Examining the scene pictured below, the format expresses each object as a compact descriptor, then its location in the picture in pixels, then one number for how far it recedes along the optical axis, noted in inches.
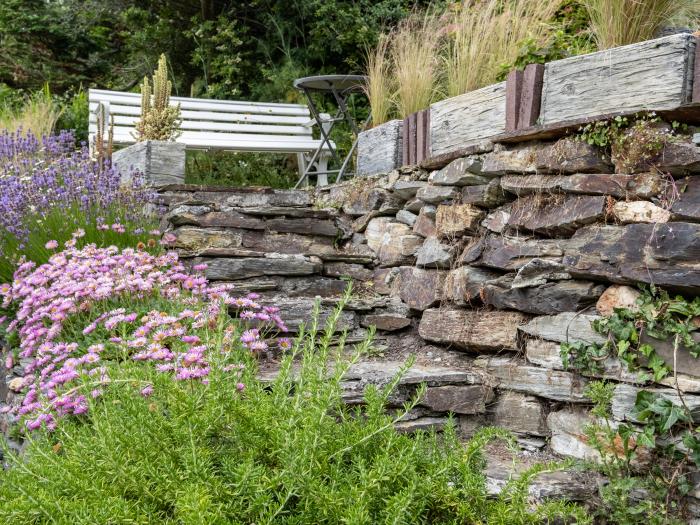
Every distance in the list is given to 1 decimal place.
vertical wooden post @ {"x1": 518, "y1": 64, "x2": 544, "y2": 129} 120.3
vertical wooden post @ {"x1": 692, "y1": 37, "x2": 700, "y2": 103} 96.0
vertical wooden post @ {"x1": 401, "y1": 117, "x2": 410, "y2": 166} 164.9
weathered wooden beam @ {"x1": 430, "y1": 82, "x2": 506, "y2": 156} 132.5
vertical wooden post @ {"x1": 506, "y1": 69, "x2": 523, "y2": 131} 123.7
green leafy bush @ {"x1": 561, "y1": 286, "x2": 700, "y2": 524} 91.4
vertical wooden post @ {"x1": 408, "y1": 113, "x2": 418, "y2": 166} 161.6
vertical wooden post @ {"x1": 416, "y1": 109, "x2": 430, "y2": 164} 155.7
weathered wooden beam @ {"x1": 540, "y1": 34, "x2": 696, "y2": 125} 98.0
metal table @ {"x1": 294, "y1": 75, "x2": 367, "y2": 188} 213.0
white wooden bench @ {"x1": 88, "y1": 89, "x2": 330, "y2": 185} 251.6
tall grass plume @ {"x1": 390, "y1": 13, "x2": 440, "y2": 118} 164.9
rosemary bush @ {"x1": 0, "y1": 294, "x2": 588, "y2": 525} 62.3
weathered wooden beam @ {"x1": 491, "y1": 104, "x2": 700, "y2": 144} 97.2
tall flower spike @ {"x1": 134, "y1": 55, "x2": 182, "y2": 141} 199.8
